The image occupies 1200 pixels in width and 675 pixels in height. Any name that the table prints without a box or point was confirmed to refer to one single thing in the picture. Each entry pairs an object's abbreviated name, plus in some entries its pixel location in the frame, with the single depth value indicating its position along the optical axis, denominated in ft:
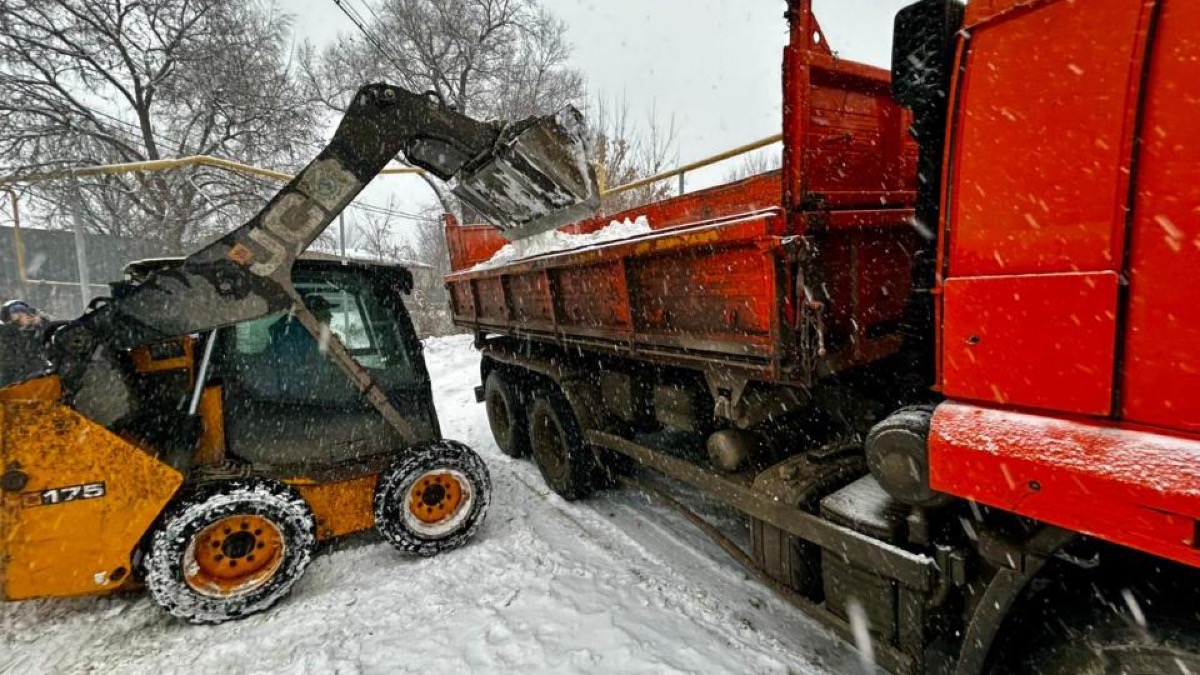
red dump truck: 3.97
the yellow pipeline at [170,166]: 25.09
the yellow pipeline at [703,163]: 15.78
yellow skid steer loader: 8.80
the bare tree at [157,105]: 41.91
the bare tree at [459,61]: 63.67
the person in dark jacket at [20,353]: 10.40
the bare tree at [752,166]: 37.63
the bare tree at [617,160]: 40.83
